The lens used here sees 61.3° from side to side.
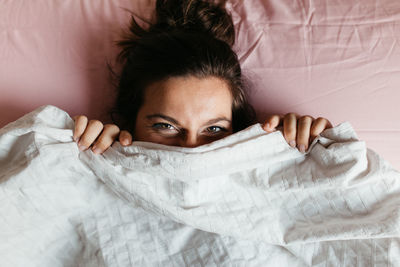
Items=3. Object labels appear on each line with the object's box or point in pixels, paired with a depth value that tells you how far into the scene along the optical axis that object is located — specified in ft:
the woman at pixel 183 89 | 2.46
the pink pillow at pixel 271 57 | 2.87
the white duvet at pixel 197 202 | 2.22
